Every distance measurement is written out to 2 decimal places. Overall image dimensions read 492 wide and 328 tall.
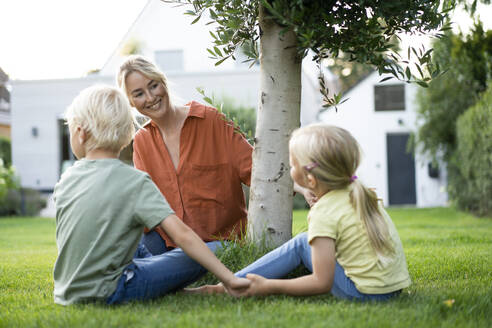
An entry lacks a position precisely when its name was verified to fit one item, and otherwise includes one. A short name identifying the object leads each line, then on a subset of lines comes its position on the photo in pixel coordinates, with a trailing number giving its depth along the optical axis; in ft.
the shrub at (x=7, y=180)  42.54
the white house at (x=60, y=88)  63.98
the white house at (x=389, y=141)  63.21
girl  7.75
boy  7.96
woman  11.39
